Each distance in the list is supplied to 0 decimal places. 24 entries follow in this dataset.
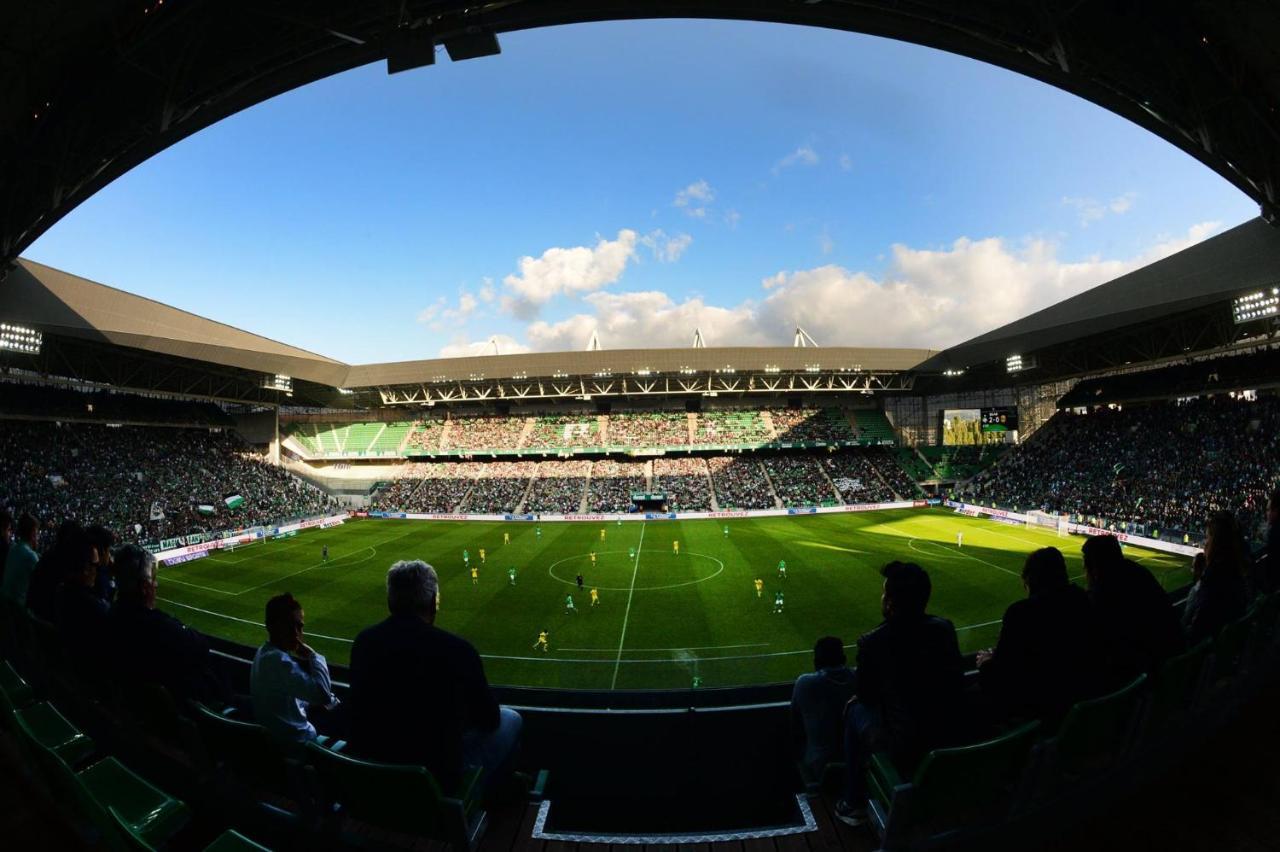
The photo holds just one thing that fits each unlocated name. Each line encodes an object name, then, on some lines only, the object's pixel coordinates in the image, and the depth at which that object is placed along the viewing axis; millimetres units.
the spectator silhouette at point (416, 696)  2809
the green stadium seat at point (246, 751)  3102
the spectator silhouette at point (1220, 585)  4672
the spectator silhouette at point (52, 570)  5027
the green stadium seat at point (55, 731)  3660
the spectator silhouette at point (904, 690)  3045
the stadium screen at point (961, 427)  50906
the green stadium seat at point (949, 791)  2719
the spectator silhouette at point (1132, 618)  3785
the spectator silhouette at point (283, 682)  3541
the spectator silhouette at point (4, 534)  6613
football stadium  3057
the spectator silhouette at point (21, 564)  6320
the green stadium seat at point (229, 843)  2288
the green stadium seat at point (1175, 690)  3633
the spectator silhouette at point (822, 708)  3656
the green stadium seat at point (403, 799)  2582
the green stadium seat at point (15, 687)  4504
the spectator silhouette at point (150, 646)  3902
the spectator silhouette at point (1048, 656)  3383
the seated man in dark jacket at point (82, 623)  4262
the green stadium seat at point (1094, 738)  3166
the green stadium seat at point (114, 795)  2617
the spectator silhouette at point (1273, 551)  5641
